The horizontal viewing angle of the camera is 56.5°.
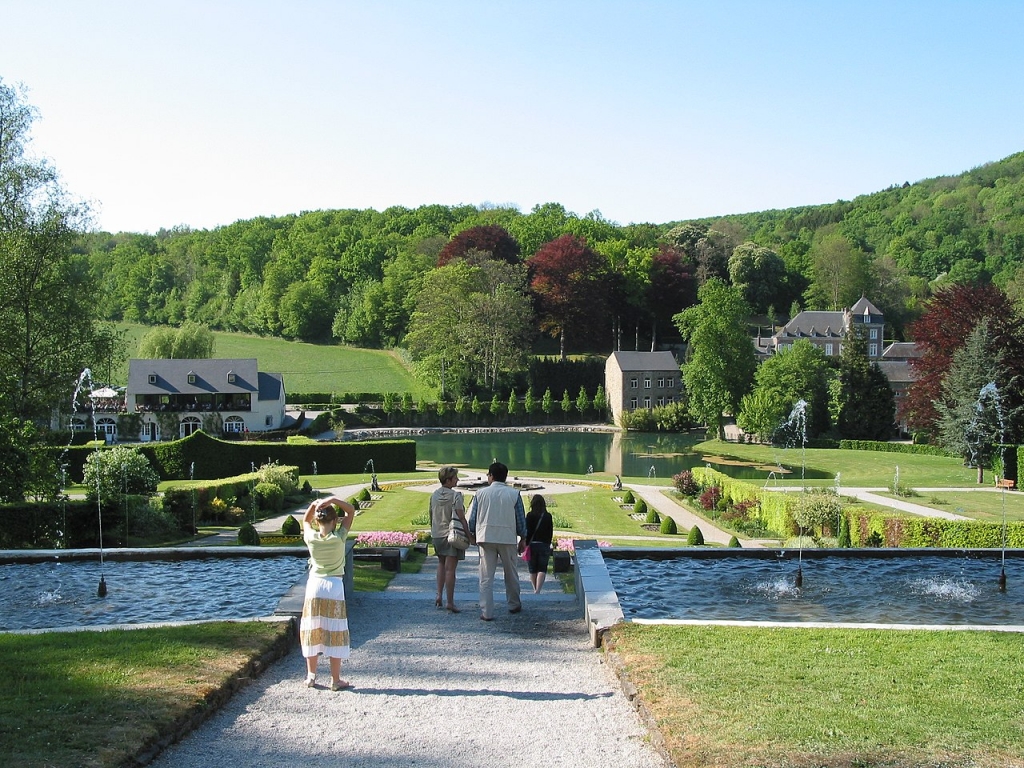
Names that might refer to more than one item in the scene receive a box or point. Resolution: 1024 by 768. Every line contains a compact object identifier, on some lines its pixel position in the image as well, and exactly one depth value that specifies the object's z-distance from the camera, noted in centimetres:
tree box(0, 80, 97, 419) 2788
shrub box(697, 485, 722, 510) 3195
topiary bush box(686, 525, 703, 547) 2142
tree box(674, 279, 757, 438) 6944
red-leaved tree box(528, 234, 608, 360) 9212
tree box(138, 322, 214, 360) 7681
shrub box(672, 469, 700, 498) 3550
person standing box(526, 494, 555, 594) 1283
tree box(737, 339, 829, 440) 6297
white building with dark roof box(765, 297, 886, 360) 9088
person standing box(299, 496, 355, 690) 819
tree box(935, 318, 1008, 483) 4094
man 1091
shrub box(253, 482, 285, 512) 3061
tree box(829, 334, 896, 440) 6412
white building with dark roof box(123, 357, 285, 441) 6359
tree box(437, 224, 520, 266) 9688
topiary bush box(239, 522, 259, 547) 1986
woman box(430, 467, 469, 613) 1121
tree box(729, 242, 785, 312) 10894
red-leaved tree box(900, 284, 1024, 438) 4597
